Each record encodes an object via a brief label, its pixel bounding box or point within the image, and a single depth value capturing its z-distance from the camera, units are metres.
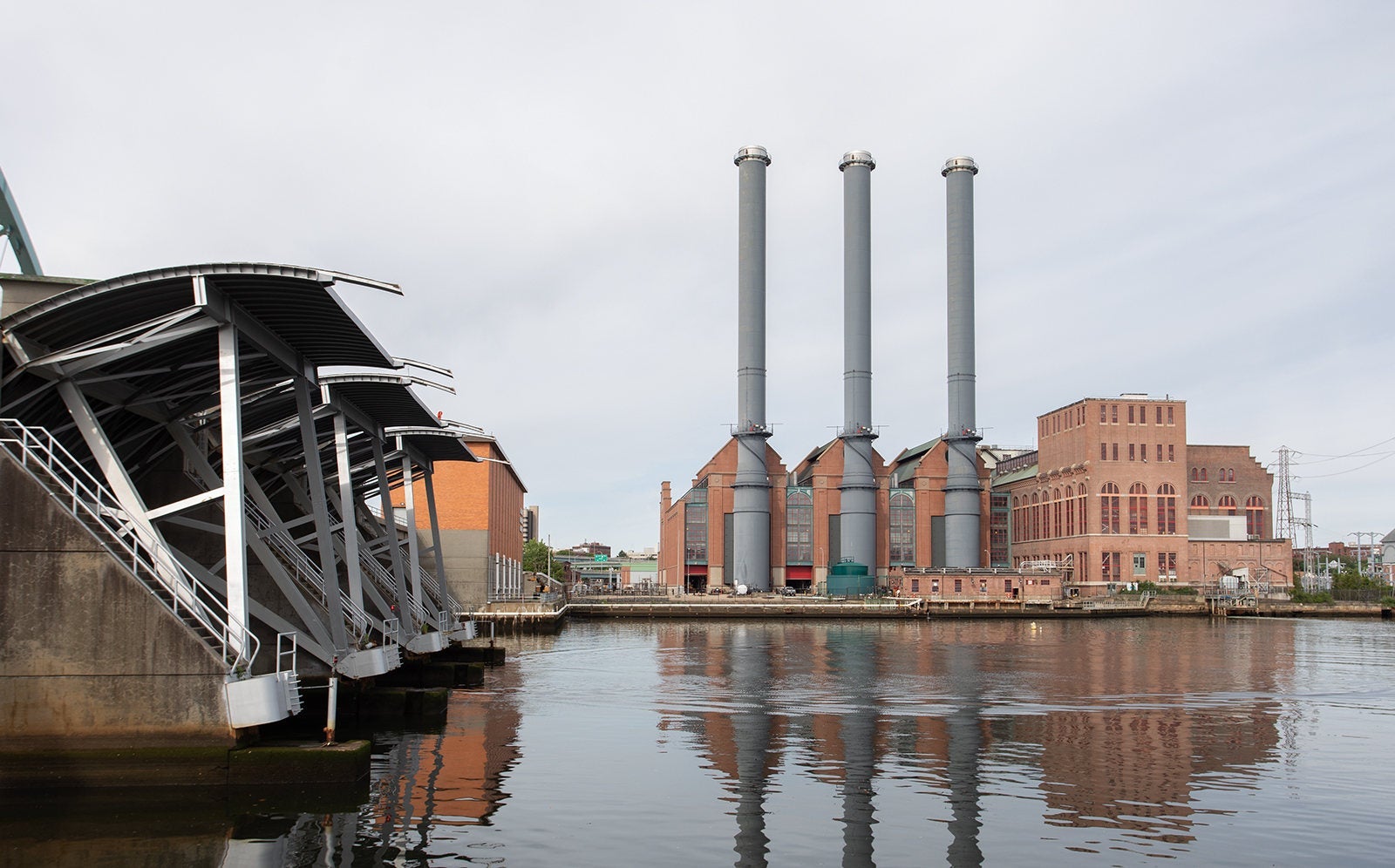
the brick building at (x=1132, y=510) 128.62
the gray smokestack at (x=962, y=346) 119.44
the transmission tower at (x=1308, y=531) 161.88
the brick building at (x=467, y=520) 85.00
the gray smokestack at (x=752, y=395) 116.56
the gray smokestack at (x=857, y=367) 118.56
